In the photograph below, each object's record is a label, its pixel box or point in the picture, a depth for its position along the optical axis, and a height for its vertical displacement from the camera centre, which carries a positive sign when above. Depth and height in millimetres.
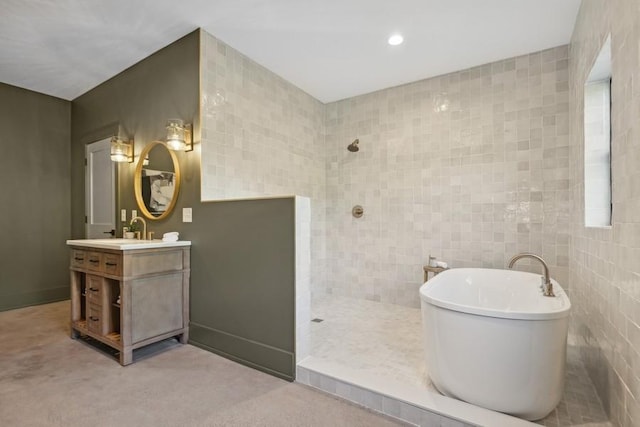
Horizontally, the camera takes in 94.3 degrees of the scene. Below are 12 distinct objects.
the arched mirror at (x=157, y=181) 2791 +320
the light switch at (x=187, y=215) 2668 -21
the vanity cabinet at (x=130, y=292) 2203 -648
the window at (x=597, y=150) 2070 +430
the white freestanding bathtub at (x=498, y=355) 1463 -743
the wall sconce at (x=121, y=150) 3135 +667
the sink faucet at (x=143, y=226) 2988 -132
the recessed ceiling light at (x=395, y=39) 2660 +1572
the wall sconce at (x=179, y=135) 2557 +673
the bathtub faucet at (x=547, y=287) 2178 -561
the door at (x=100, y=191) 3516 +274
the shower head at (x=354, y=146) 3861 +861
